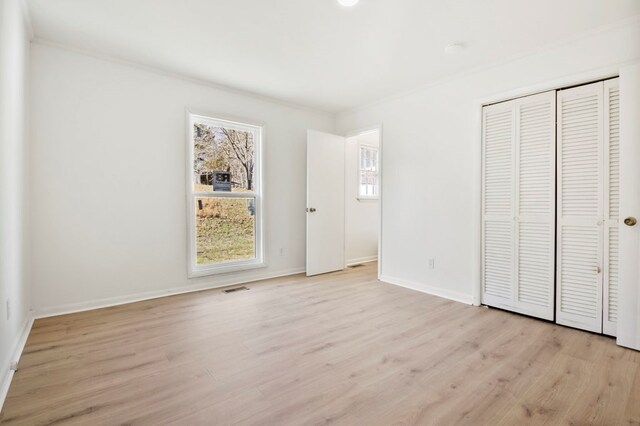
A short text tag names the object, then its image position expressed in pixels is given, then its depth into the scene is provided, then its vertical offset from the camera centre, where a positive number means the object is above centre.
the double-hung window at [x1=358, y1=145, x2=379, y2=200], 5.81 +0.70
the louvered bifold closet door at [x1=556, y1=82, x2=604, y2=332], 2.57 +0.03
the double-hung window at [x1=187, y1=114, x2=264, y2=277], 3.85 +0.17
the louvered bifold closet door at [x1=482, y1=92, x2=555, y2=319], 2.86 +0.05
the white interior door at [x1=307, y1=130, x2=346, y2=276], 4.64 +0.11
